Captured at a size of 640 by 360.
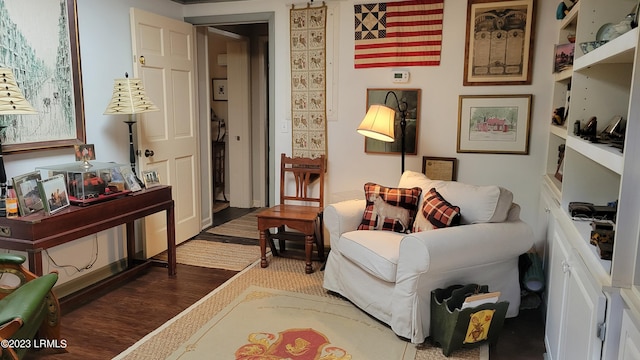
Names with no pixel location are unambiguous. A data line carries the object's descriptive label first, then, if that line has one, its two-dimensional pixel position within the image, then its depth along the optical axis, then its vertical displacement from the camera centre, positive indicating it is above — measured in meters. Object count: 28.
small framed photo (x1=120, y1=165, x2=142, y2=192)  3.10 -0.47
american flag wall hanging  3.59 +0.67
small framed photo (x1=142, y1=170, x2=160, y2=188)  3.32 -0.50
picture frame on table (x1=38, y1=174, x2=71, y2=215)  2.47 -0.47
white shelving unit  1.36 -0.37
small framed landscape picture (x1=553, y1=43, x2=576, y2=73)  2.88 +0.40
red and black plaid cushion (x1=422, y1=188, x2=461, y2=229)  2.70 -0.59
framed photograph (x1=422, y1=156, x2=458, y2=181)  3.66 -0.43
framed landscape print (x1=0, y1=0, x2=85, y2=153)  2.70 +0.26
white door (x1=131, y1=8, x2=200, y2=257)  3.72 -0.05
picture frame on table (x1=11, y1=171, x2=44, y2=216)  2.44 -0.45
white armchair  2.43 -0.82
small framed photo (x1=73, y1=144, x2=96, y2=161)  3.02 -0.27
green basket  2.33 -1.08
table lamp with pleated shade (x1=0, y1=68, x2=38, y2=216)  2.30 +0.06
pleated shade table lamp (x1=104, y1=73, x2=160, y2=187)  3.20 +0.09
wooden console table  2.36 -0.66
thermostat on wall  3.68 +0.32
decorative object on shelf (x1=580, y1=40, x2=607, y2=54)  1.92 +0.32
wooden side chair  3.52 -0.81
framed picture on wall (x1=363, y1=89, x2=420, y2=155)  3.71 -0.02
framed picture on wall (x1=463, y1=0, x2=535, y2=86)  3.36 +0.57
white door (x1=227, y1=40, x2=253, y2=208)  5.39 -0.13
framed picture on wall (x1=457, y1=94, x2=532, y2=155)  3.46 -0.06
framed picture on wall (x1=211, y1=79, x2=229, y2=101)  6.02 +0.32
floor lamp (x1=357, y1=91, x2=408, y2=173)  3.24 -0.07
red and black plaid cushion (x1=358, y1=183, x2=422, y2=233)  3.03 -0.65
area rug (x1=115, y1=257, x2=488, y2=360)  2.41 -1.28
